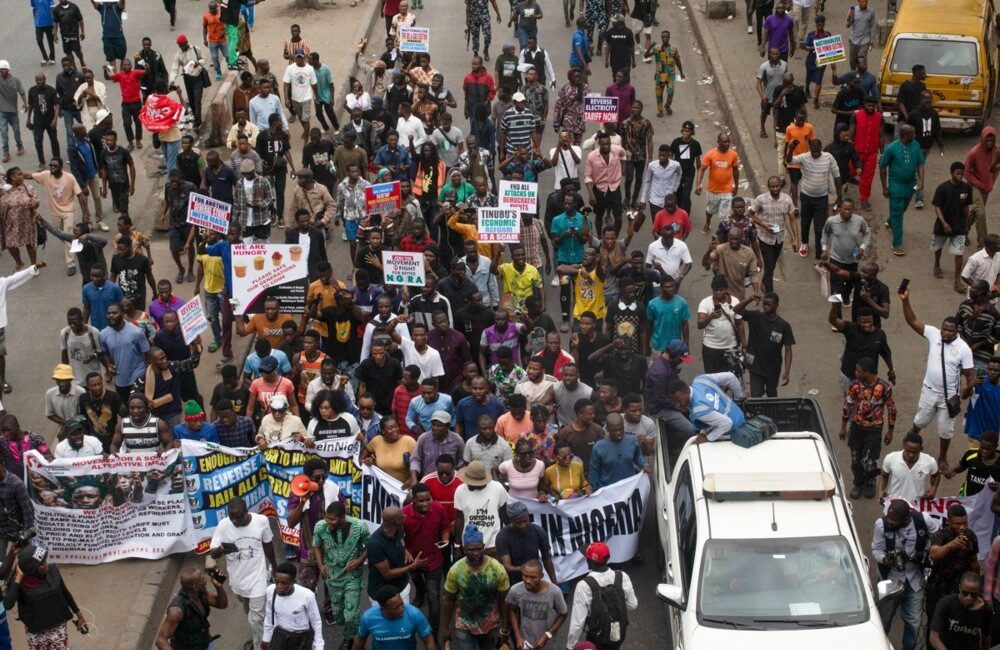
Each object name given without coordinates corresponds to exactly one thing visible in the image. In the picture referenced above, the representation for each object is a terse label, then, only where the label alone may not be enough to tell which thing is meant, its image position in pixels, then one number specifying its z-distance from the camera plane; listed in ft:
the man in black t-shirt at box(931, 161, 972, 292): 59.77
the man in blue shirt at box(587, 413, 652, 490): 44.67
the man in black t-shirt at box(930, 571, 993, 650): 37.06
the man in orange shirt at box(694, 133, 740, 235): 63.21
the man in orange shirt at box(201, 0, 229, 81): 83.56
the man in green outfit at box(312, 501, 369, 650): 40.52
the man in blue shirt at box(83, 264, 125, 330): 54.03
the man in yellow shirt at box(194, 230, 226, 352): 56.44
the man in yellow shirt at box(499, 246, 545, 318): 55.16
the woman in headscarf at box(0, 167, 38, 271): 63.05
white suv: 35.47
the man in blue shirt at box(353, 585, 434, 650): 37.09
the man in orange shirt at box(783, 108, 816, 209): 66.39
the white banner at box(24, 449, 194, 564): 46.01
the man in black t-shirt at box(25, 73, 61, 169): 72.79
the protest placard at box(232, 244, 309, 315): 55.26
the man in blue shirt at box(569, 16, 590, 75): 79.71
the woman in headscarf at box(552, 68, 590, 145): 69.72
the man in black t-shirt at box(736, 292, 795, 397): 50.67
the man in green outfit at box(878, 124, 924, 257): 63.93
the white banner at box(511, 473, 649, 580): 44.19
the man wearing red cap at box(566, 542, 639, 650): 37.09
